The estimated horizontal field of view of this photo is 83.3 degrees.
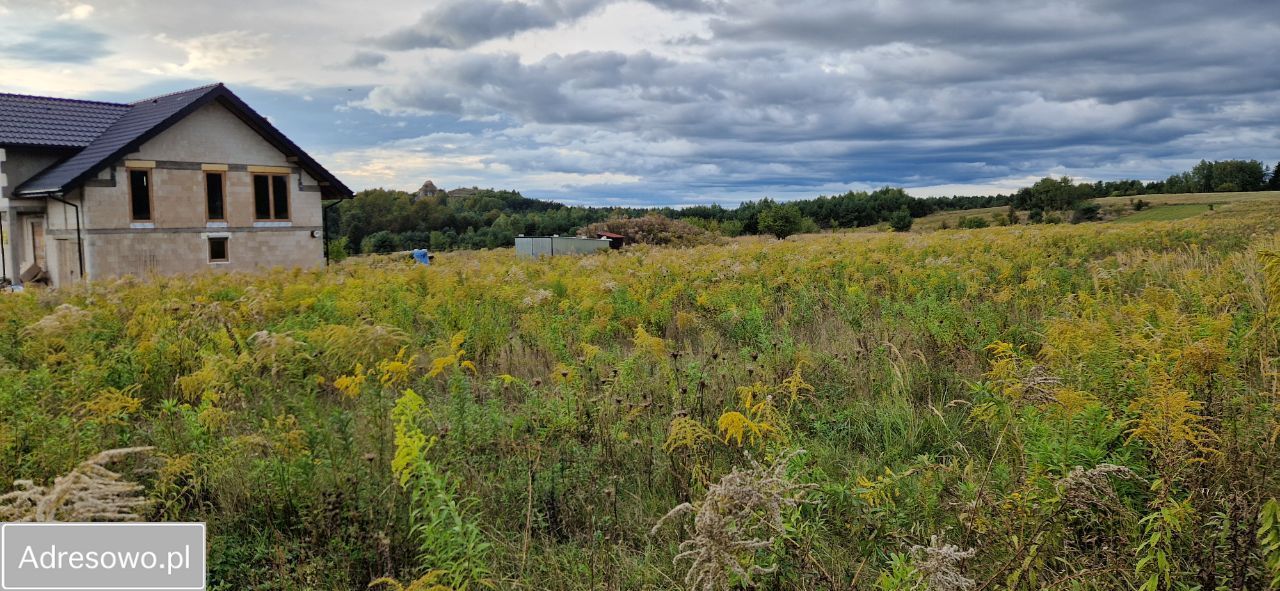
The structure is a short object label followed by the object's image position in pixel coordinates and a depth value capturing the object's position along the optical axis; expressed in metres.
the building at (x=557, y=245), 33.12
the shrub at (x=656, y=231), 47.75
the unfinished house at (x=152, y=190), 23.91
